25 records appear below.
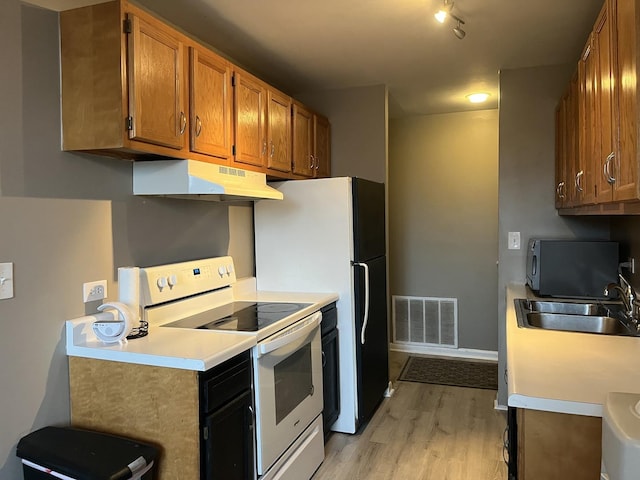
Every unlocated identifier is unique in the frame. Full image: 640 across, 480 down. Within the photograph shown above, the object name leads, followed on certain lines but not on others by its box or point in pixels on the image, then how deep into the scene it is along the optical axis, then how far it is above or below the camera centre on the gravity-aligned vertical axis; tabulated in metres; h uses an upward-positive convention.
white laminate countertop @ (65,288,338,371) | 1.70 -0.43
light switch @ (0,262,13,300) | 1.64 -0.16
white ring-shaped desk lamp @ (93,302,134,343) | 1.85 -0.36
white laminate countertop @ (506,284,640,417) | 1.29 -0.44
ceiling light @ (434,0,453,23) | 2.27 +1.03
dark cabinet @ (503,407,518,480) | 1.54 -0.72
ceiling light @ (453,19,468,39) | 2.50 +1.03
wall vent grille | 4.77 -0.93
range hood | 2.14 +0.23
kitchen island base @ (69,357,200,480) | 1.69 -0.64
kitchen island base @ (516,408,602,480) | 1.29 -0.60
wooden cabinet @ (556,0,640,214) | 1.28 +0.36
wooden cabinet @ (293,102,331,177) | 3.26 +0.62
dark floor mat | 4.01 -1.27
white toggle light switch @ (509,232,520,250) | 3.33 -0.10
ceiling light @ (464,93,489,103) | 4.01 +1.10
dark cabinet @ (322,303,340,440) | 2.81 -0.83
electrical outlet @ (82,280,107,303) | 1.95 -0.24
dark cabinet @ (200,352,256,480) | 1.71 -0.72
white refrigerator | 2.96 -0.18
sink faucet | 2.17 -0.34
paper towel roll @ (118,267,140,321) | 2.07 -0.24
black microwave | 2.75 -0.24
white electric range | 2.06 -0.46
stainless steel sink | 2.24 -0.44
